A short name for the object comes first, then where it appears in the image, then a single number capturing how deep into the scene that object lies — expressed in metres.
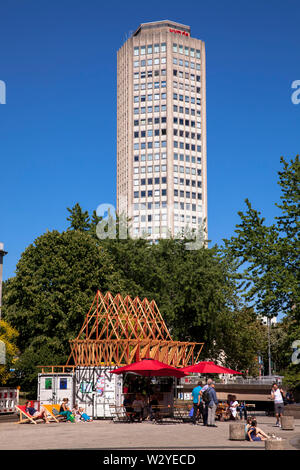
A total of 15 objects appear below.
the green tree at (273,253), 32.44
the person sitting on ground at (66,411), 30.52
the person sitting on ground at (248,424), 19.74
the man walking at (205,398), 26.91
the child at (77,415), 30.98
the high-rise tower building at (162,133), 138.62
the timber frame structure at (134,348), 33.78
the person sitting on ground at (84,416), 30.95
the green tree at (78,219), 64.31
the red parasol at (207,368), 31.76
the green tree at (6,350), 38.94
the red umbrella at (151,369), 28.16
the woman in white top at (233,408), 31.10
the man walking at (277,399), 26.81
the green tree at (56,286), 49.78
